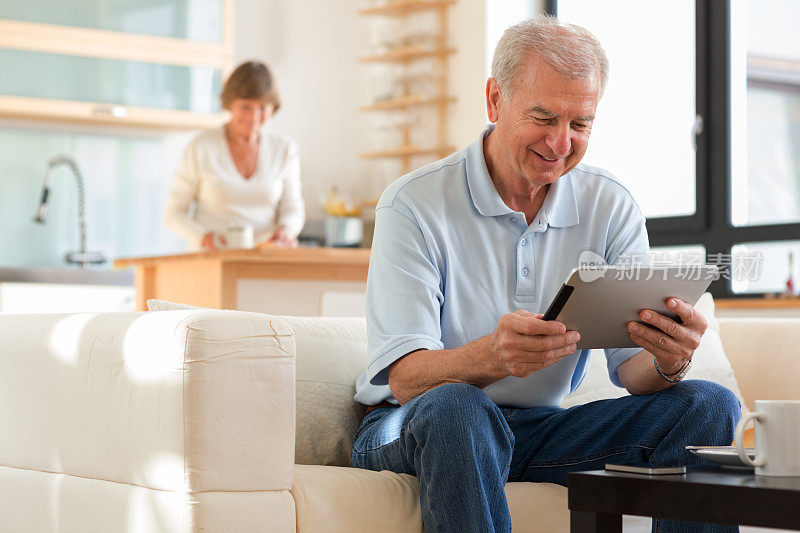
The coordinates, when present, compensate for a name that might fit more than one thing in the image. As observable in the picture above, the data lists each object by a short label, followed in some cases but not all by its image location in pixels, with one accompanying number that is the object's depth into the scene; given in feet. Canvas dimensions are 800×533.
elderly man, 5.41
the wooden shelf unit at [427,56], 17.88
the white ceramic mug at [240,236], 11.89
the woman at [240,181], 13.35
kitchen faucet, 17.85
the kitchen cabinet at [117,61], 16.89
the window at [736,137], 13.83
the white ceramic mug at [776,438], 4.15
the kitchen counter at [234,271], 11.36
